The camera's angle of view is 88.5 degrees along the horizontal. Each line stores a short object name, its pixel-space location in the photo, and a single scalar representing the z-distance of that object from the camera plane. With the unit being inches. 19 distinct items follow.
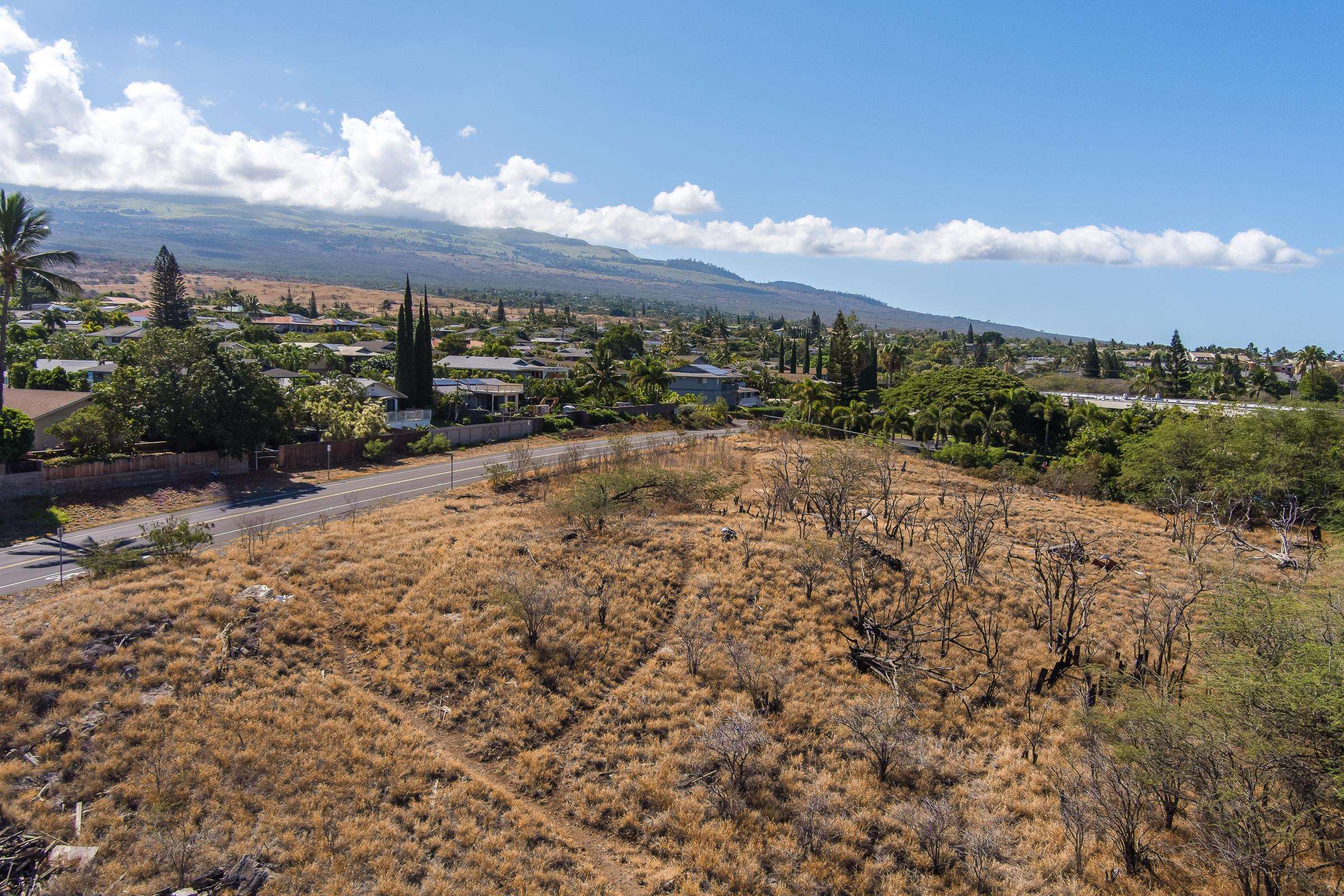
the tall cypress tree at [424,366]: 2282.2
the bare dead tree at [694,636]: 832.9
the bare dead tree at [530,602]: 855.7
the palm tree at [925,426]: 2659.9
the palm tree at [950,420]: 2573.8
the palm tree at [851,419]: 2775.6
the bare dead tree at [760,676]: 769.6
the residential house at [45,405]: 1521.9
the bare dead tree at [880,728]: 679.5
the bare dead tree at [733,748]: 640.4
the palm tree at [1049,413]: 2482.8
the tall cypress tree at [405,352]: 2263.8
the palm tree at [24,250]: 1354.6
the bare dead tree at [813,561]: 1046.4
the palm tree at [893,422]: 2812.5
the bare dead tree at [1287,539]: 1189.7
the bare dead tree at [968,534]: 1001.5
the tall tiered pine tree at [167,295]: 3597.4
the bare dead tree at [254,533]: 1016.2
